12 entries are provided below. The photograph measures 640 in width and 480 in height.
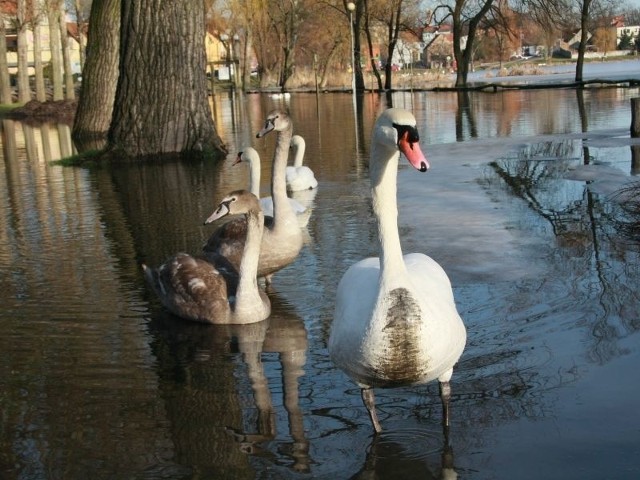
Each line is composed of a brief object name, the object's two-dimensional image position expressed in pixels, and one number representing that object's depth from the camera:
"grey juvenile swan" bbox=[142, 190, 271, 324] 6.20
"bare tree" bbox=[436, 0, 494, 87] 45.03
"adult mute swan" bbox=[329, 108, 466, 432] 3.98
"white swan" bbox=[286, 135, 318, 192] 11.74
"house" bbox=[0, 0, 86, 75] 76.57
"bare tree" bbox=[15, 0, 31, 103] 43.41
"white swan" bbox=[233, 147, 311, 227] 9.23
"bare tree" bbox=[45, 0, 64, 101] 41.62
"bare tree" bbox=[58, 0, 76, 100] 44.84
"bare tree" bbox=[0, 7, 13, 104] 44.00
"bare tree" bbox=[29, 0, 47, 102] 43.79
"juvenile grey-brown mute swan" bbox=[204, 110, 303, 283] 7.00
